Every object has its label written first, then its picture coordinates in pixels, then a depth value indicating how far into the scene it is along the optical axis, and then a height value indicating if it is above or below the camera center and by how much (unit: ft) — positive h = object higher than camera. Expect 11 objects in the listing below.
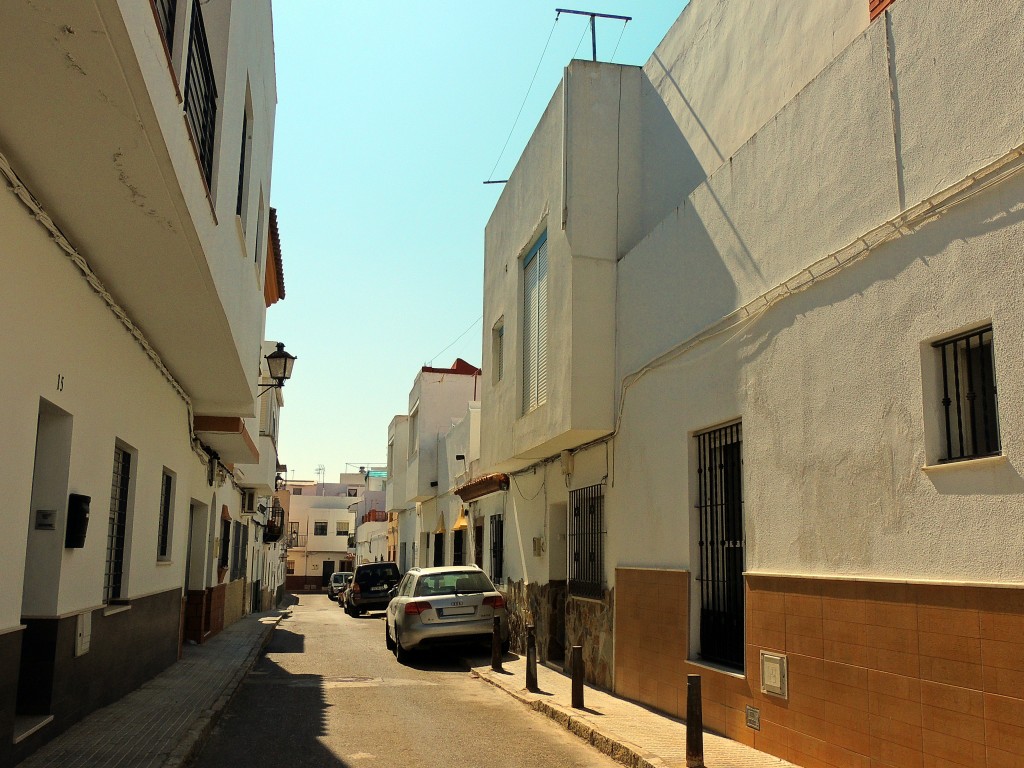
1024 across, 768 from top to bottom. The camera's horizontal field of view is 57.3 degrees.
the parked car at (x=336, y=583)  160.66 -8.29
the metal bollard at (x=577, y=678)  32.20 -4.79
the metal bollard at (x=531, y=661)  37.73 -4.94
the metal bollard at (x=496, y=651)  44.91 -5.40
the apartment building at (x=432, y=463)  89.35 +7.68
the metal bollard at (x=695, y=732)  23.06 -4.69
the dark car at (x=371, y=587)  101.19 -5.51
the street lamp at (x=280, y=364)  53.01 +9.54
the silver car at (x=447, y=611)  49.44 -3.91
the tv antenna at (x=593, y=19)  44.57 +24.49
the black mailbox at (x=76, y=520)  25.52 +0.31
